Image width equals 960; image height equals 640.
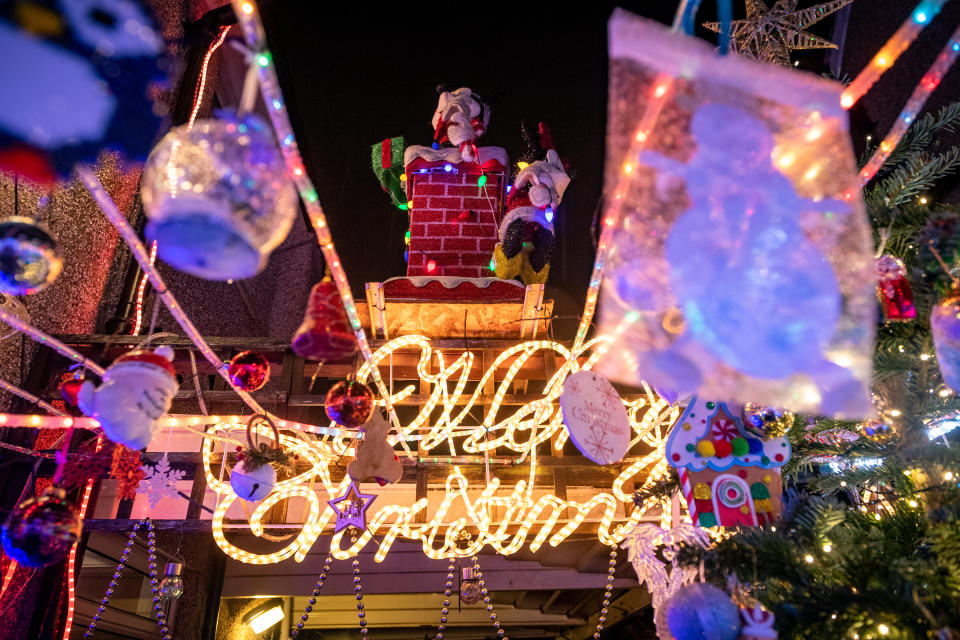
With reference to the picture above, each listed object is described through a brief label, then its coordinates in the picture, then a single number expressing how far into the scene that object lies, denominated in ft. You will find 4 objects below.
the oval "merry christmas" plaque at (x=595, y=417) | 6.11
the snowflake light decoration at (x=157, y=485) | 9.34
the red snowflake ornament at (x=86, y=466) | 9.72
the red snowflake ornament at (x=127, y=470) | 9.20
